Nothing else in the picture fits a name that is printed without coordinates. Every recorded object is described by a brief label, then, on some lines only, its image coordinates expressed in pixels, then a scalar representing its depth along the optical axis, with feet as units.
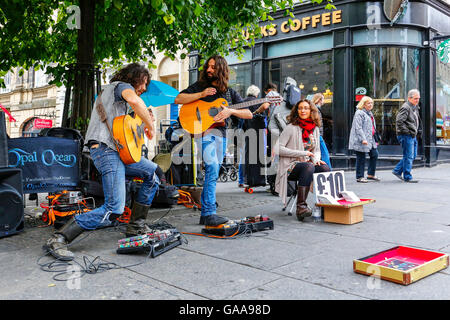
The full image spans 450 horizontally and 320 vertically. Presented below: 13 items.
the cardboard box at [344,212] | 16.43
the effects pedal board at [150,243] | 12.11
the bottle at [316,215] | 17.49
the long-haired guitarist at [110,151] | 12.60
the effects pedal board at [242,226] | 14.69
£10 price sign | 17.16
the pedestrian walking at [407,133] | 30.58
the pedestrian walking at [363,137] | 31.17
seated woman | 18.08
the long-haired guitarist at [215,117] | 16.01
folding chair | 19.31
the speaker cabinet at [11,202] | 14.84
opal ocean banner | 16.70
